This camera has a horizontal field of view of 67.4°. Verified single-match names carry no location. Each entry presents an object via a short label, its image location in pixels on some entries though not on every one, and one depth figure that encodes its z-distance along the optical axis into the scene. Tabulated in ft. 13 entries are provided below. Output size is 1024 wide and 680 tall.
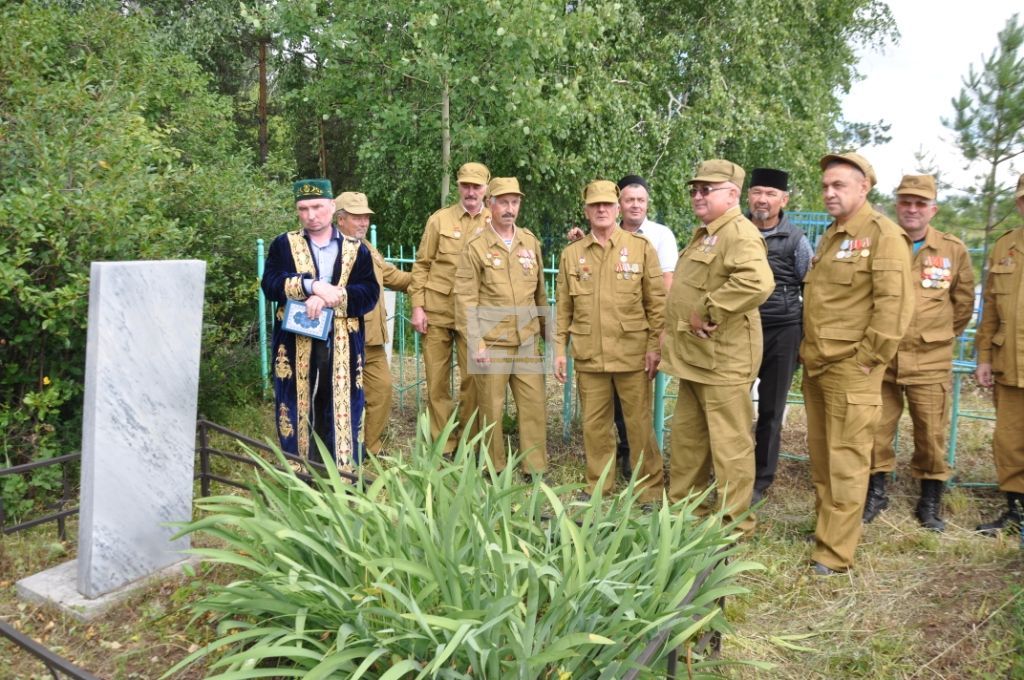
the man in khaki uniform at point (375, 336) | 16.65
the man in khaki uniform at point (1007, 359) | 12.86
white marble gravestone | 8.58
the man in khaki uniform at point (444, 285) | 16.47
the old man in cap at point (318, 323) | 12.71
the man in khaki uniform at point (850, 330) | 11.21
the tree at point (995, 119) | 19.22
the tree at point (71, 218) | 12.67
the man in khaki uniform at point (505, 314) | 15.07
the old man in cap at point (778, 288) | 13.85
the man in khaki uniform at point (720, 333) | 12.00
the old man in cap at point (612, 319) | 14.26
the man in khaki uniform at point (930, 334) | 13.55
